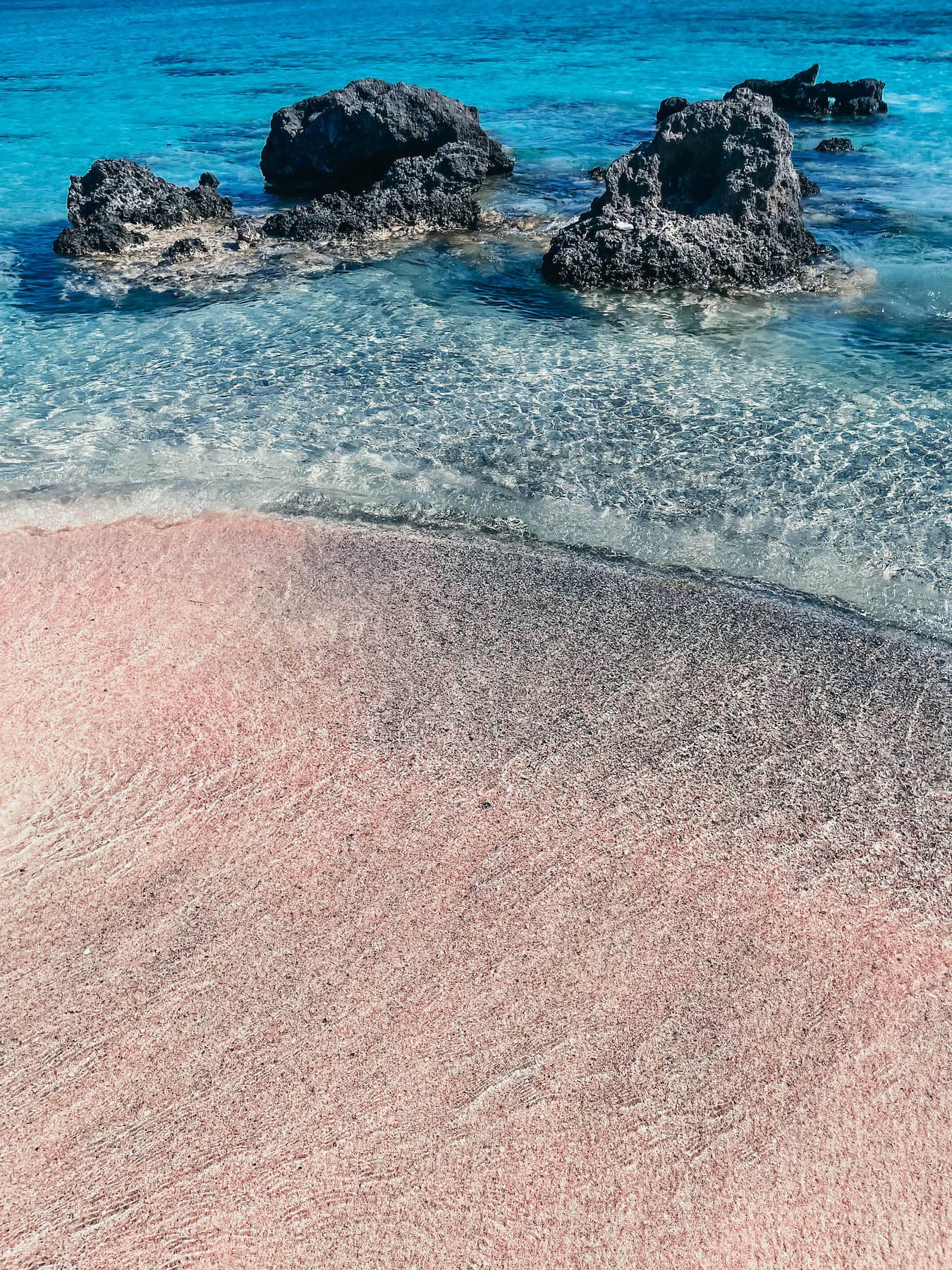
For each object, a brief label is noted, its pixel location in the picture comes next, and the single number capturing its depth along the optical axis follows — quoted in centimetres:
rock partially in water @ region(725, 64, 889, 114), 2516
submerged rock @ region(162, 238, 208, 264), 1655
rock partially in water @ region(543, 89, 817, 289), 1489
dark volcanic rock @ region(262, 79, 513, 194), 1959
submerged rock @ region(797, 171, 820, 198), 1845
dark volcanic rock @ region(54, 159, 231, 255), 1711
